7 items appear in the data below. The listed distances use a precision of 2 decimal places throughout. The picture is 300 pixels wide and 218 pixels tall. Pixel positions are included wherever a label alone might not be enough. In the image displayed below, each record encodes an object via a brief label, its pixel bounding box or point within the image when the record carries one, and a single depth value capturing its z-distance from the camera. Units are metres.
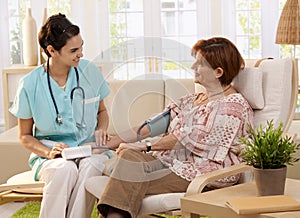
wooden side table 3.06
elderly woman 3.55
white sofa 3.60
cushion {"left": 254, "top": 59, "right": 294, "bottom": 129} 3.86
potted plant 3.17
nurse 3.67
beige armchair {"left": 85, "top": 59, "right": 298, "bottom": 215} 3.85
